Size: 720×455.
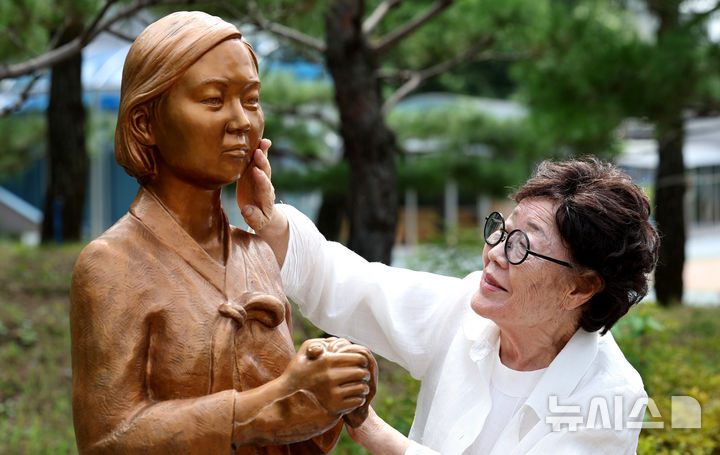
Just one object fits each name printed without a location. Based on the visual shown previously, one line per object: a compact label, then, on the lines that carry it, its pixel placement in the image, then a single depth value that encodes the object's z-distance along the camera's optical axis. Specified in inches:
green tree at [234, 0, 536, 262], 228.5
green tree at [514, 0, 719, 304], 223.9
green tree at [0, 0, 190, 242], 207.6
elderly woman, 75.7
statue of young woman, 55.4
